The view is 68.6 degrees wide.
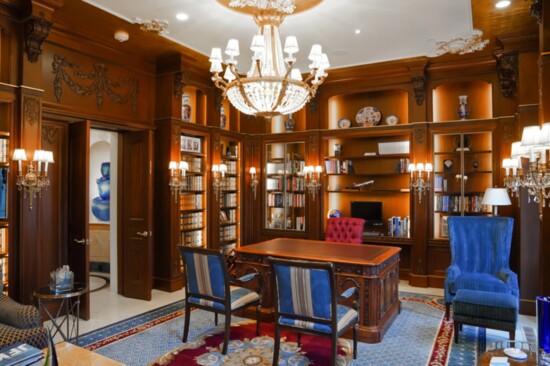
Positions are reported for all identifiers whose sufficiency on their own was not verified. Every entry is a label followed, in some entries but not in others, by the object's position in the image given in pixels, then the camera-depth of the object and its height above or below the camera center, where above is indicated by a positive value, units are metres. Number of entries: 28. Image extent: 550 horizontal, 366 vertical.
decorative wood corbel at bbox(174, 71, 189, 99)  5.74 +1.54
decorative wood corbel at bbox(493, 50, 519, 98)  5.11 +1.56
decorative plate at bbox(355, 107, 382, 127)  6.75 +1.23
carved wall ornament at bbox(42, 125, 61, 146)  4.62 +0.65
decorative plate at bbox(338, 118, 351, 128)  6.92 +1.14
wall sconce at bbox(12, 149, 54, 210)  3.88 +0.14
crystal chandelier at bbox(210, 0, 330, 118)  3.54 +1.07
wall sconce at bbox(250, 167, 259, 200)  7.31 +0.16
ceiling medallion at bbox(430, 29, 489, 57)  5.08 +1.92
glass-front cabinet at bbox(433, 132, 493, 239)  5.97 +0.22
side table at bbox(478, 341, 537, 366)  2.41 -1.04
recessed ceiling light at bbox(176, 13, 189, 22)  4.38 +1.90
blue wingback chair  4.38 -0.75
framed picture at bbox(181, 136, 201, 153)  6.08 +0.70
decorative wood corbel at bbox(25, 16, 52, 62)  3.96 +1.55
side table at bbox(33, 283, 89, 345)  3.42 -0.90
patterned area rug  3.52 -1.47
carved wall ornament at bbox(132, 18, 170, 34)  4.54 +1.89
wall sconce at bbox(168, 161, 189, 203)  5.63 +0.19
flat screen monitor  6.68 -0.38
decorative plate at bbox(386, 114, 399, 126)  6.56 +1.13
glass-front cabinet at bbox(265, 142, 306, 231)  7.17 +0.04
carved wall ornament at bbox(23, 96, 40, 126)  3.99 +0.80
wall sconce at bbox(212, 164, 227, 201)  6.45 +0.21
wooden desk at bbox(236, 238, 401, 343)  3.88 -0.83
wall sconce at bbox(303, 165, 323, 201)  6.82 +0.17
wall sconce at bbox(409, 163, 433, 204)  6.05 +0.15
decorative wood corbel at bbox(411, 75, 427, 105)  6.09 +1.55
